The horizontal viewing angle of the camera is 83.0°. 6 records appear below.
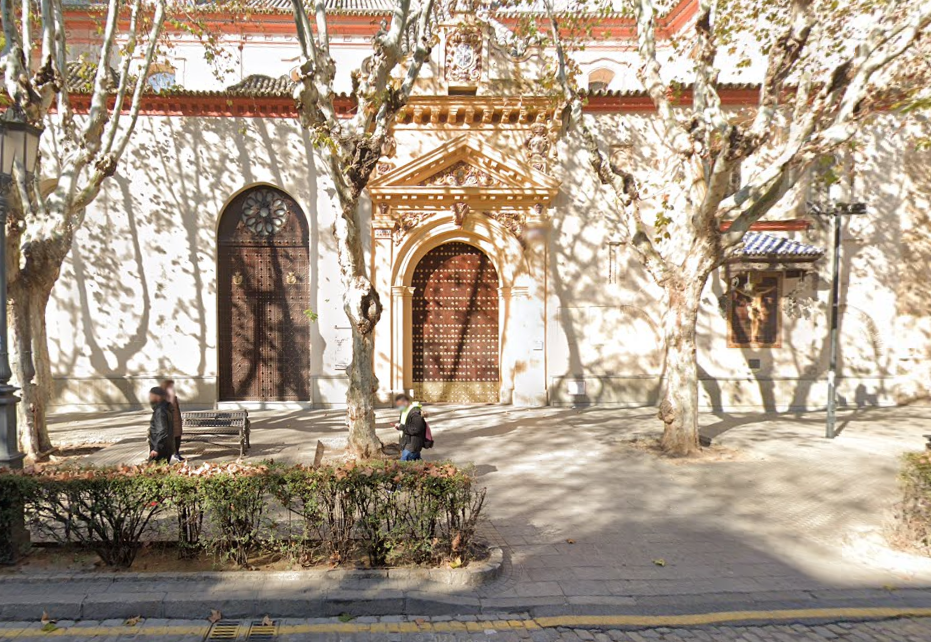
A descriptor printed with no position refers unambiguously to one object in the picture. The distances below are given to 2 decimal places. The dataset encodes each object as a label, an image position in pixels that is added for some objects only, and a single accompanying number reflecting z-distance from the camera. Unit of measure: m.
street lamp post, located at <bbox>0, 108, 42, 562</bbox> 4.92
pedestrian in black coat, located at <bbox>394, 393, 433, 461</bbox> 7.00
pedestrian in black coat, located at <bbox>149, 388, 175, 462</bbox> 6.96
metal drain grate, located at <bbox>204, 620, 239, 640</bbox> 3.75
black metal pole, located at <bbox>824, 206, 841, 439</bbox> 9.90
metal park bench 8.55
